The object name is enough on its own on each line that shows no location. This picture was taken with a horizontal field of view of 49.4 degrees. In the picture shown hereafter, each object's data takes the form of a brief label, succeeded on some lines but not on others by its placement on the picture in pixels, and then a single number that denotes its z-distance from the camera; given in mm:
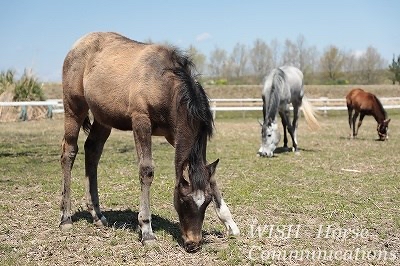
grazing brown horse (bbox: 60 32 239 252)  4465
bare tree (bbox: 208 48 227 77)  59500
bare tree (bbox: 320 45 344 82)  59906
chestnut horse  15962
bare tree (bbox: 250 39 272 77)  60875
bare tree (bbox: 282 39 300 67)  61594
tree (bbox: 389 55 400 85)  46062
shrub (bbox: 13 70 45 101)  23906
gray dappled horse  11508
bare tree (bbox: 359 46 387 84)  55841
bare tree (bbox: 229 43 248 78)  59031
